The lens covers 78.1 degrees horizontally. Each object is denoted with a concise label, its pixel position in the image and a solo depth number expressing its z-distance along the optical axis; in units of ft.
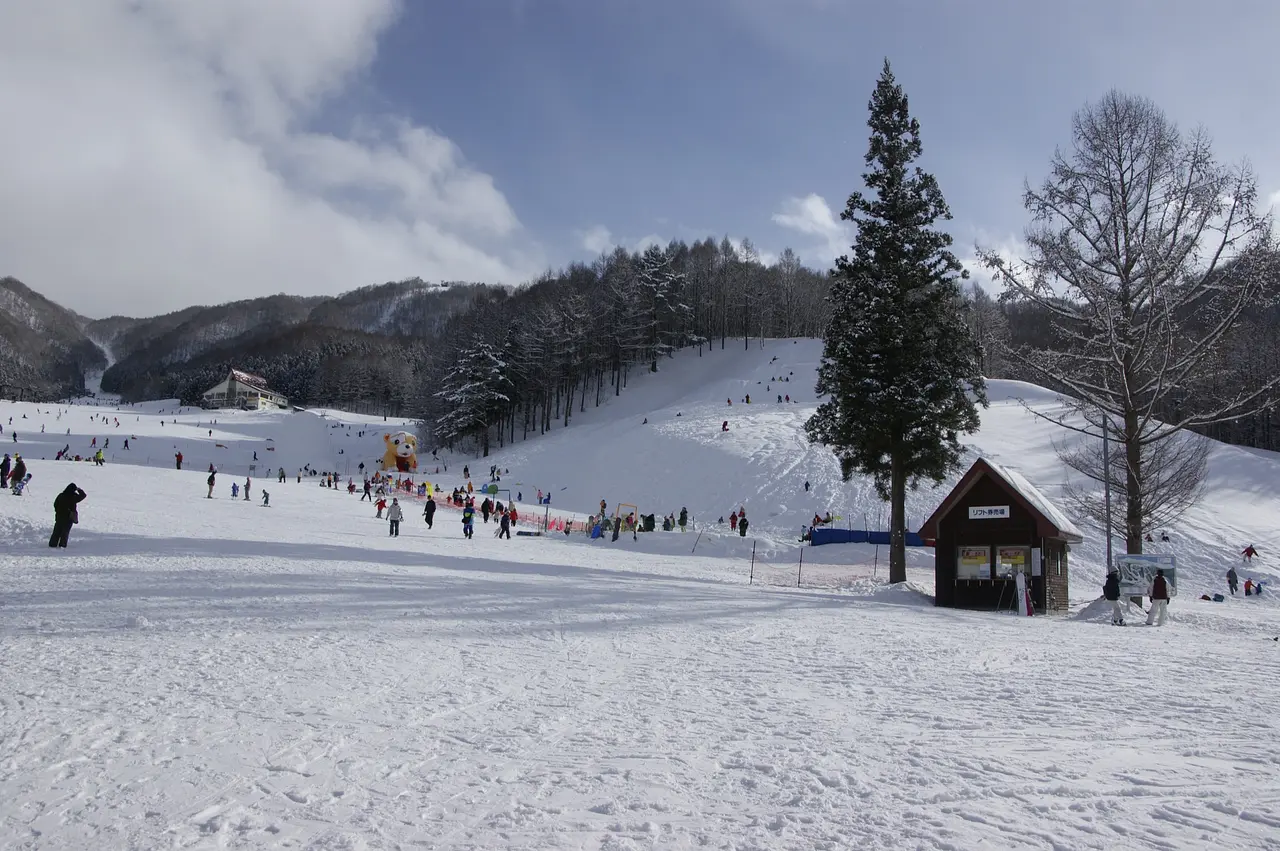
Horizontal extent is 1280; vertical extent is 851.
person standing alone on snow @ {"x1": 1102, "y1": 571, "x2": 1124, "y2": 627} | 52.49
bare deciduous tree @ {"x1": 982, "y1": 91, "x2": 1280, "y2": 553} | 53.93
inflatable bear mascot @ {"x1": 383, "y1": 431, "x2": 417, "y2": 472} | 215.51
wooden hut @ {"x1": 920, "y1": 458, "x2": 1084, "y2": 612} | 67.97
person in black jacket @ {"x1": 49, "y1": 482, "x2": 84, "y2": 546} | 58.23
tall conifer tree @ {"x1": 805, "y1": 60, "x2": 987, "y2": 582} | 76.79
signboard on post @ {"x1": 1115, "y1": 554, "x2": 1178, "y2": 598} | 58.75
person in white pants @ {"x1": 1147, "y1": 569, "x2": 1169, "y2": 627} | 51.08
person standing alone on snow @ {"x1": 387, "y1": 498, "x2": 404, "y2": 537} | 90.12
